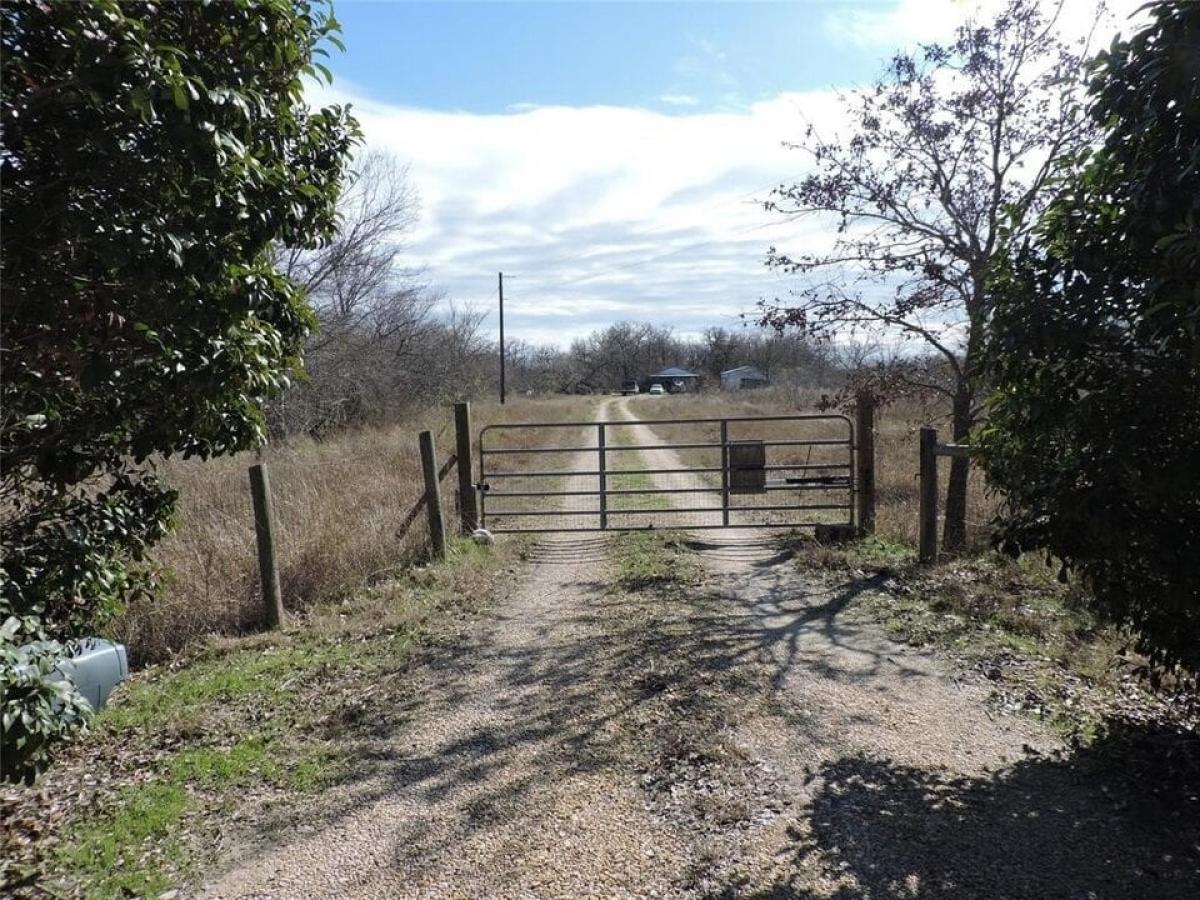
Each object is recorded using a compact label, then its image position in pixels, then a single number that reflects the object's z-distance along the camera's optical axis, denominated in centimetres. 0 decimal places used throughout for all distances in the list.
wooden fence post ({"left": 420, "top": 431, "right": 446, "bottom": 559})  941
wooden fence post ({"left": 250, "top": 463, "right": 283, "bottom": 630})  759
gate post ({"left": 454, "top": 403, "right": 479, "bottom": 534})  1063
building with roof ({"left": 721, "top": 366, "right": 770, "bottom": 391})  8619
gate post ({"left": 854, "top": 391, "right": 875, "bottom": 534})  1013
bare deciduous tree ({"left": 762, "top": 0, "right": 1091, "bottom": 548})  894
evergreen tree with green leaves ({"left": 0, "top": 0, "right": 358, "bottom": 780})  265
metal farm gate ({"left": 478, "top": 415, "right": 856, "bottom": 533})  1087
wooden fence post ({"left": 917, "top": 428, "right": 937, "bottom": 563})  860
